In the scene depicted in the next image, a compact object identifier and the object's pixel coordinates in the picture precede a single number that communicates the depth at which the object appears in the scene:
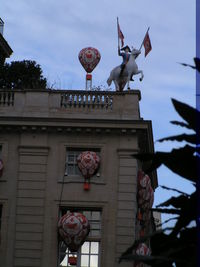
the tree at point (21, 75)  55.94
